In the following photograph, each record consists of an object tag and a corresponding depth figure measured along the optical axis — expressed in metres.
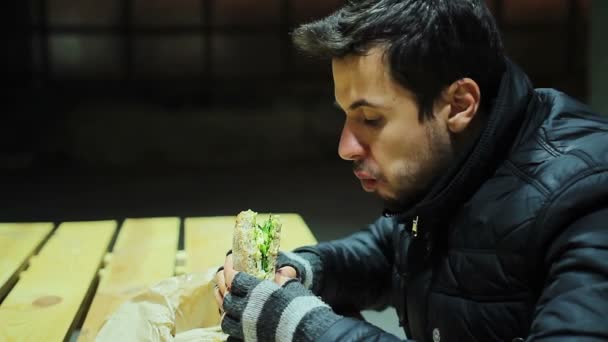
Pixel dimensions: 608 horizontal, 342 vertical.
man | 1.31
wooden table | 1.62
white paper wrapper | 1.51
